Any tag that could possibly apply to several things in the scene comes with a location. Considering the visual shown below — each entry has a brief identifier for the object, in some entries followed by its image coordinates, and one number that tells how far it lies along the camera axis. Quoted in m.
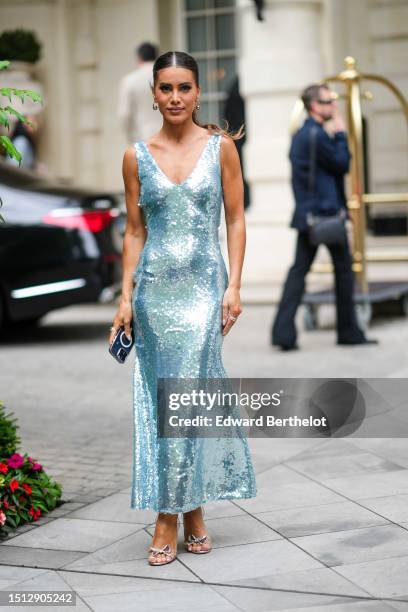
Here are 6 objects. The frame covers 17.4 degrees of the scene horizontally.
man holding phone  9.67
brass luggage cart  10.52
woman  4.66
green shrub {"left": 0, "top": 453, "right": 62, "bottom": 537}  5.23
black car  10.44
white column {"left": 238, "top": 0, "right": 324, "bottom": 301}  13.20
